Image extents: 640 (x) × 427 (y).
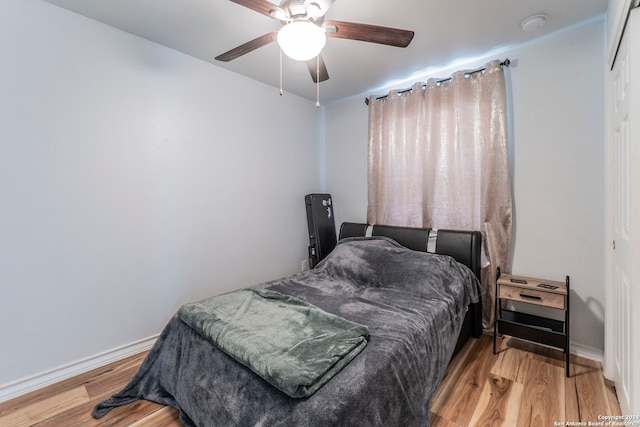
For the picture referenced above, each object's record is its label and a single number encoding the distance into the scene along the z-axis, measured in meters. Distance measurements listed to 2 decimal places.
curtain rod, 2.30
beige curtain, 2.35
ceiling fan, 1.36
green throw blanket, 1.12
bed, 1.11
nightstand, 1.92
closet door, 1.22
